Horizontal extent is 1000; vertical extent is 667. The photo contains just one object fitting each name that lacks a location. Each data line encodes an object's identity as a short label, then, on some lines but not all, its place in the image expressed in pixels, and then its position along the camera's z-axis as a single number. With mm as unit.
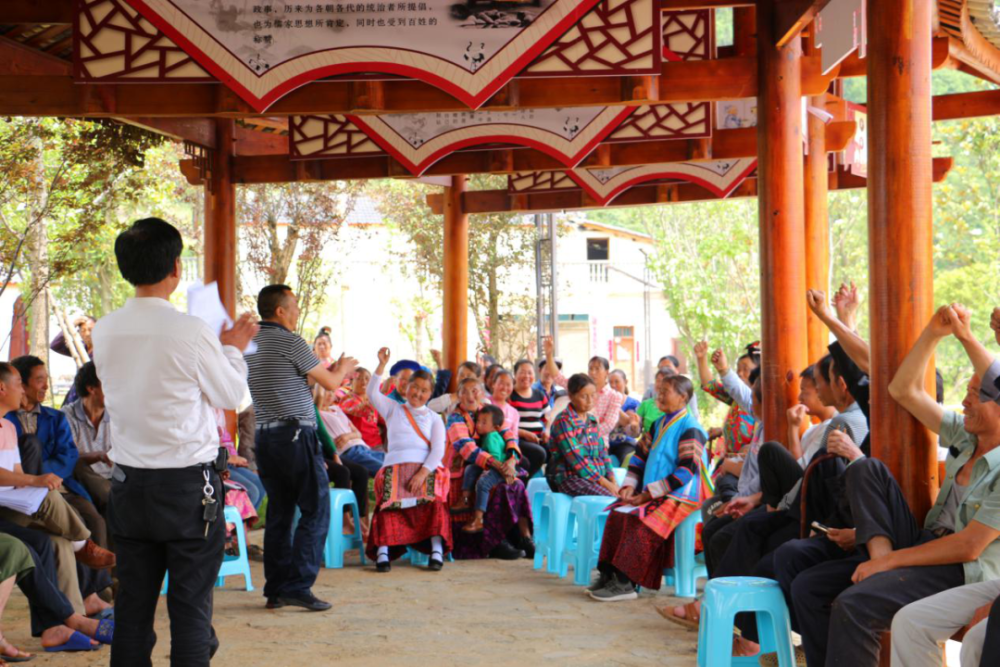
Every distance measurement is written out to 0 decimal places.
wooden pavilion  4281
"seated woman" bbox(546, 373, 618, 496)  7074
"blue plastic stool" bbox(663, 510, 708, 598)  6277
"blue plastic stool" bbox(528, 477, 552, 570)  7574
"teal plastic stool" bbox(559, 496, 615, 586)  6820
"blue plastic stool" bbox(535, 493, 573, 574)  7189
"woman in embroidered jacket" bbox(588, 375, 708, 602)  6141
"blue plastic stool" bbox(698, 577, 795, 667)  4273
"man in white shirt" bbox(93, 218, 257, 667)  3469
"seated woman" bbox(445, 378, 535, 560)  7887
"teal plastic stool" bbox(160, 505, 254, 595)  6629
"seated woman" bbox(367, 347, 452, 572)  7465
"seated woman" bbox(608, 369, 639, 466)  9609
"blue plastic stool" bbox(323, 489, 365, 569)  7574
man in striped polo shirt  5859
